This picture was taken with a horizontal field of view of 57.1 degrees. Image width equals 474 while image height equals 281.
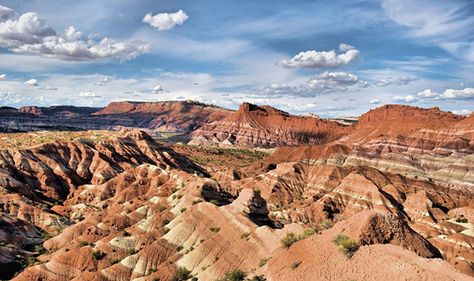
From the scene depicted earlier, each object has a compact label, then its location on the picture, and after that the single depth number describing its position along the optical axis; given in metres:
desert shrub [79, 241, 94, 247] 62.29
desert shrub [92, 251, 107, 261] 56.25
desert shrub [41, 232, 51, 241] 80.60
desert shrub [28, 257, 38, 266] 63.29
